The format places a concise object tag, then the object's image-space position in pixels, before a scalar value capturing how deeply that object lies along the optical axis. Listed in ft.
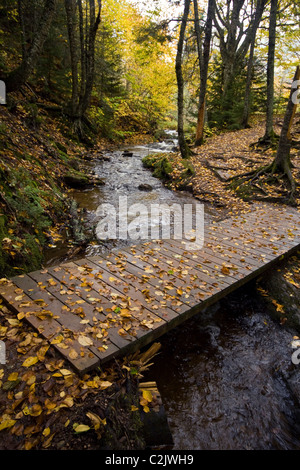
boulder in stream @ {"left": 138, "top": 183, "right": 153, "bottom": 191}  32.99
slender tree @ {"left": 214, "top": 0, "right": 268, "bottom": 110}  57.57
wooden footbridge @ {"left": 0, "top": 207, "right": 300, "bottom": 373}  8.79
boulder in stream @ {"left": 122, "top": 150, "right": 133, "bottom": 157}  50.38
